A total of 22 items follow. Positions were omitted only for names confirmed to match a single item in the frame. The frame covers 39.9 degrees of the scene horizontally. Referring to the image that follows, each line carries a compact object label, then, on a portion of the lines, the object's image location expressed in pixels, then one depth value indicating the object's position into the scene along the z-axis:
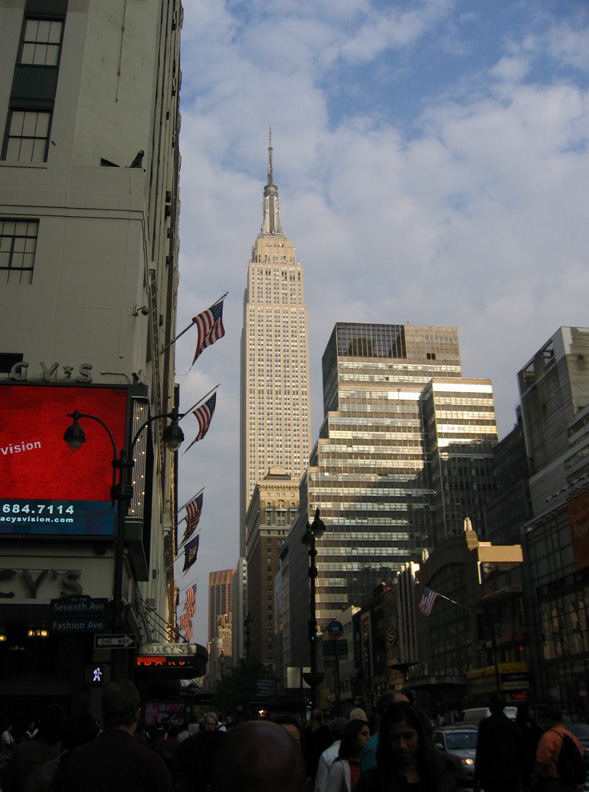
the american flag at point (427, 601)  57.12
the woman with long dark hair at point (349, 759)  8.12
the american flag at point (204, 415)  35.66
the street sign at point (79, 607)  17.48
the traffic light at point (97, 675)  18.06
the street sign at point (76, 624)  17.59
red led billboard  25.70
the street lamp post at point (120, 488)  18.17
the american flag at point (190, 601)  63.28
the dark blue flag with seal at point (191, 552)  53.69
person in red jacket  9.41
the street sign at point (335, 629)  28.28
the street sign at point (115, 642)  17.45
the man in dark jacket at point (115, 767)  5.18
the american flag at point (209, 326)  31.34
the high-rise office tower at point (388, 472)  138.75
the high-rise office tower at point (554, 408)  96.31
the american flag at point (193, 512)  46.09
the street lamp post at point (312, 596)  24.95
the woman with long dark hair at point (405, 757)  5.66
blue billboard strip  25.55
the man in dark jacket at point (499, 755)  9.66
